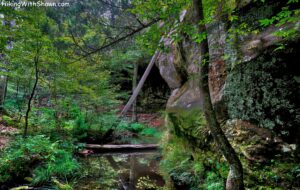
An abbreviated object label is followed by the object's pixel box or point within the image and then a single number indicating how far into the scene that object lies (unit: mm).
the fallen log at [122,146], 8645
